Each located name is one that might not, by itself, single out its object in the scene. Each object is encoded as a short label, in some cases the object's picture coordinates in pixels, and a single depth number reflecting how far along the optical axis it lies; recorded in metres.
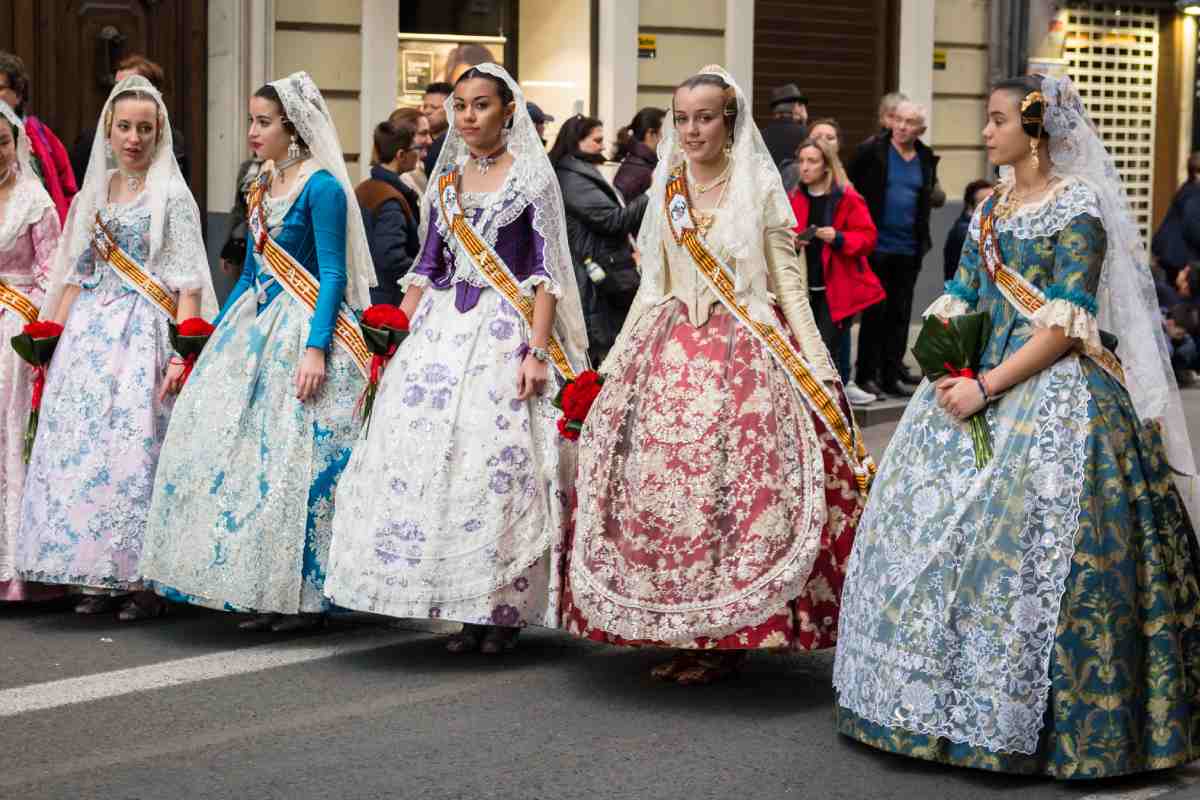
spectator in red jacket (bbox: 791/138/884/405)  12.22
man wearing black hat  13.76
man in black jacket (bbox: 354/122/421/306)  10.19
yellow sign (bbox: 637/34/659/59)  16.17
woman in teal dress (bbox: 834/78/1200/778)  5.43
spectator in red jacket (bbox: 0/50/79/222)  9.12
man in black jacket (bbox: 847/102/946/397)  13.50
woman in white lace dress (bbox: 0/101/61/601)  7.95
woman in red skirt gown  6.24
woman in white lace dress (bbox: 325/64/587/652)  6.80
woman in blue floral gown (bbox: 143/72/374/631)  7.21
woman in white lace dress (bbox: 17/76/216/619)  7.61
